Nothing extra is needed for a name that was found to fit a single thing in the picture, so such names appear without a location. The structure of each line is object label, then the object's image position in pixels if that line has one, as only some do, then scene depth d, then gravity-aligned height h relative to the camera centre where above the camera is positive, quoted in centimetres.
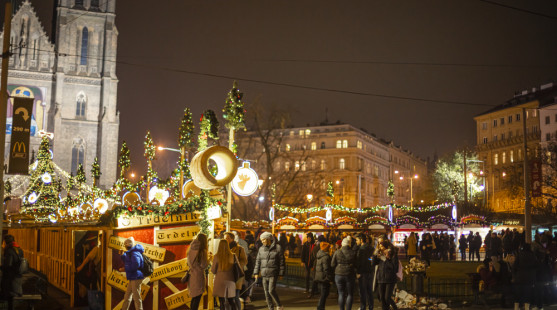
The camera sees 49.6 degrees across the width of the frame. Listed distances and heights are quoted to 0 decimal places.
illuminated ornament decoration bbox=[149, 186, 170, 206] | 2795 +103
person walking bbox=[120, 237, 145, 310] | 1163 -103
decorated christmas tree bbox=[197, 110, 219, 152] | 1750 +269
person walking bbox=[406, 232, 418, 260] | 3081 -127
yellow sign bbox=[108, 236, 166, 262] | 1273 -67
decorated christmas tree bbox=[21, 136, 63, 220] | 4403 +201
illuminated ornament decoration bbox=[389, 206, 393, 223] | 4022 +55
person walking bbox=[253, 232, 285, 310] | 1319 -101
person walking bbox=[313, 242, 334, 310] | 1303 -114
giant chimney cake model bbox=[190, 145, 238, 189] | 1343 +116
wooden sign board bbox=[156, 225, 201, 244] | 1278 -36
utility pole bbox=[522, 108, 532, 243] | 2517 +89
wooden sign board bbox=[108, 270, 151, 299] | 1266 -139
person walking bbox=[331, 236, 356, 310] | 1279 -109
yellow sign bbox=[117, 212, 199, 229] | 1283 -6
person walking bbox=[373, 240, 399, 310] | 1338 -114
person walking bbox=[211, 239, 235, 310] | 1162 -106
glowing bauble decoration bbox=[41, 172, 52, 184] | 4362 +266
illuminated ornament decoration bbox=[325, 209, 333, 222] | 3994 +33
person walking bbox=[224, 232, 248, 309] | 1340 -72
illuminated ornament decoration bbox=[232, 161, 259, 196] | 1664 +101
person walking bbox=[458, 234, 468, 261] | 3462 -134
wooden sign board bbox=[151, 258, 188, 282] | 1267 -109
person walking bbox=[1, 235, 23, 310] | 1248 -116
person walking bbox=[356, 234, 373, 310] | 1368 -119
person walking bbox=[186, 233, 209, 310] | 1139 -101
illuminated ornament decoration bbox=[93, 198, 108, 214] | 3606 +64
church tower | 7056 +1606
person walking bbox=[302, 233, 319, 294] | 1884 -120
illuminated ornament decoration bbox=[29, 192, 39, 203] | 4403 +121
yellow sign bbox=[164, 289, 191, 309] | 1266 -172
